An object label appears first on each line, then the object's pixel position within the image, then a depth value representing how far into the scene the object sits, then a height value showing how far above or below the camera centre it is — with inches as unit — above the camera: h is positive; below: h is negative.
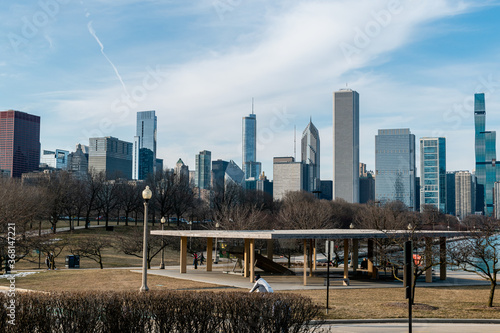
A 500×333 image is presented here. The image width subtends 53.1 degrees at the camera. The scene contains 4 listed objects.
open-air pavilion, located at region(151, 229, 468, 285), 1119.6 -100.6
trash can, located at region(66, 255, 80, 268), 1807.3 -242.4
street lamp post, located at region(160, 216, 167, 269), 1615.7 -224.8
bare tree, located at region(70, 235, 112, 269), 1834.4 -203.3
